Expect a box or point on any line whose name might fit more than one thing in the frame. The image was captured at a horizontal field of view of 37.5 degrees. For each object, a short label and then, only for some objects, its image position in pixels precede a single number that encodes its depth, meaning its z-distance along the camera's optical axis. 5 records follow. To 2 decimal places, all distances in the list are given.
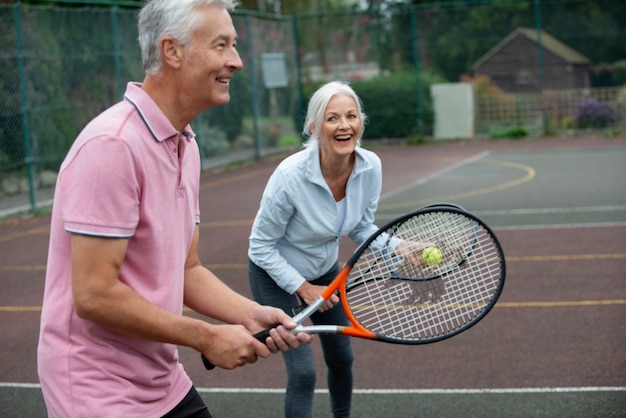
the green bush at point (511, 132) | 21.45
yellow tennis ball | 3.62
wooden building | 20.98
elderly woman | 4.05
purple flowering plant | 20.78
